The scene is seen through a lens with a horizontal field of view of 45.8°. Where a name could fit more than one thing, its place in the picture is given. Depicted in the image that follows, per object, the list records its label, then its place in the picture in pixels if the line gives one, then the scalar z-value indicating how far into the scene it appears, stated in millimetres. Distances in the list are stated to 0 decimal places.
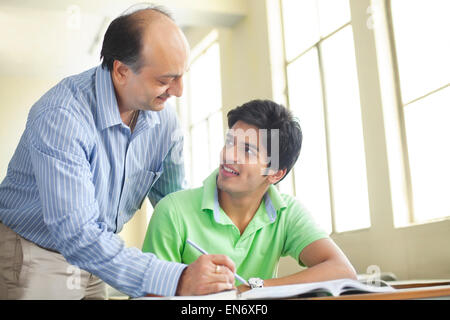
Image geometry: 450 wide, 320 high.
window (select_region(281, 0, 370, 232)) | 3443
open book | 845
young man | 1452
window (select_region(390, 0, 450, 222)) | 2797
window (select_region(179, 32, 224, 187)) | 5418
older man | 1091
